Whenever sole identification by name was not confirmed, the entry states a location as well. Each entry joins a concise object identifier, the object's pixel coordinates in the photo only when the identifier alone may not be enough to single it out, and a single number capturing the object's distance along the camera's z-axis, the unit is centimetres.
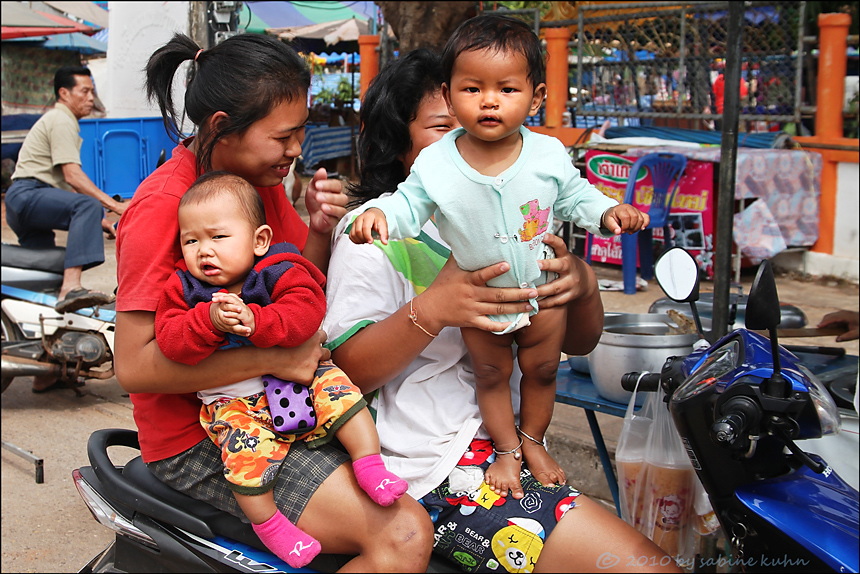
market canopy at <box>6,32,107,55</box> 1888
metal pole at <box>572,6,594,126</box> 847
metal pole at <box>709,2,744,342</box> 231
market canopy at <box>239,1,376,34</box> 1966
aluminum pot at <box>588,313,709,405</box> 223
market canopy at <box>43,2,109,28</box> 1847
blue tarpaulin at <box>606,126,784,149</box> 725
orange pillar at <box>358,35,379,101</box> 1140
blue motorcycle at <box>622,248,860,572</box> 146
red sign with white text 665
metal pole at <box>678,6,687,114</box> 759
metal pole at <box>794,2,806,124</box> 710
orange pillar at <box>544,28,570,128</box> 866
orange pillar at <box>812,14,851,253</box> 686
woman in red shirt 156
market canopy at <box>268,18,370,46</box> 1684
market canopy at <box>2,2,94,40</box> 1533
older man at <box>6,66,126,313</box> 464
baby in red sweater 153
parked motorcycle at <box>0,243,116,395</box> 432
